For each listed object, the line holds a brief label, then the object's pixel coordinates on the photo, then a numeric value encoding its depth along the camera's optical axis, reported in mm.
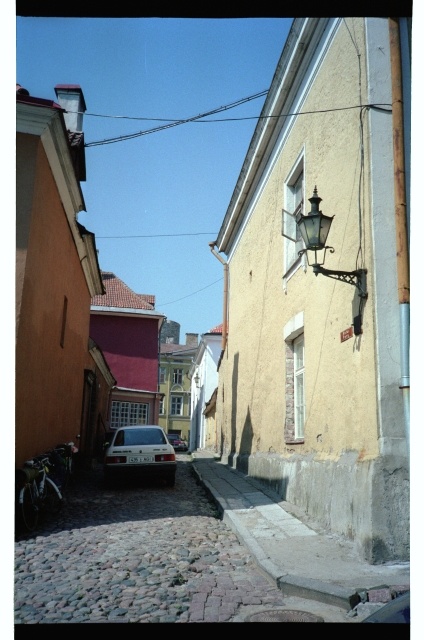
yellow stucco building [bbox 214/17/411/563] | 5250
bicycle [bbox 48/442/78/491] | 8609
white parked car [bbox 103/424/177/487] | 10406
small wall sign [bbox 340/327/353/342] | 6025
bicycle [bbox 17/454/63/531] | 6422
